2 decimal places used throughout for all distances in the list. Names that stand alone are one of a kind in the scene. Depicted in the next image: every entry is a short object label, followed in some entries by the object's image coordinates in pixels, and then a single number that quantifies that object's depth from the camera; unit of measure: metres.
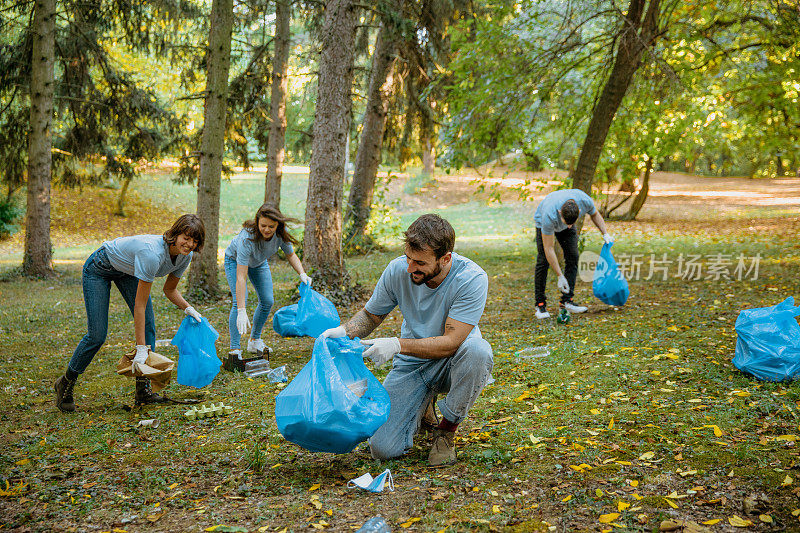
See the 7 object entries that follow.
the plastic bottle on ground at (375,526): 2.24
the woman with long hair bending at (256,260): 4.64
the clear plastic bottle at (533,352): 5.00
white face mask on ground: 2.66
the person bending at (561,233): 5.93
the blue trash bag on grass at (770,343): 3.77
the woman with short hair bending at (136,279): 3.61
